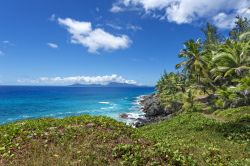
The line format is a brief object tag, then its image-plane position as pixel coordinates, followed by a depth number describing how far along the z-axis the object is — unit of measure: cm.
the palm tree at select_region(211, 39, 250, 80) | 1654
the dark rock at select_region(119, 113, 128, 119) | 3244
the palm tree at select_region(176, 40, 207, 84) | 2328
